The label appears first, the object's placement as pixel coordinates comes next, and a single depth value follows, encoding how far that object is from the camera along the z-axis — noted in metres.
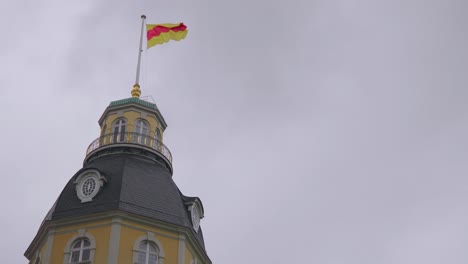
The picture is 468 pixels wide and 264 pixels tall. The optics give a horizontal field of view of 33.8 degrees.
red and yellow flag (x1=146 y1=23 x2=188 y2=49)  49.56
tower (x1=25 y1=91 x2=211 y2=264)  38.00
